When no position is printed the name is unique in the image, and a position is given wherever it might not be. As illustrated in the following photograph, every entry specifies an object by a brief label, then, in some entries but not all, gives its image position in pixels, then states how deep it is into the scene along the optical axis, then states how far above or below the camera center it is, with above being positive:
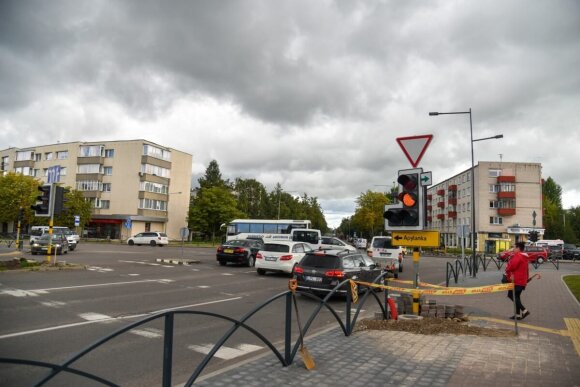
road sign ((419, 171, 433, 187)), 7.58 +1.11
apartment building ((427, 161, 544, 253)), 64.06 +6.64
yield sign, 7.89 +1.76
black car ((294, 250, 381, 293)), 11.99 -0.97
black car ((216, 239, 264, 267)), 22.80 -1.06
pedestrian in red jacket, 9.20 -0.66
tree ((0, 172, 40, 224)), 58.41 +3.67
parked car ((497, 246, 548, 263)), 38.44 -0.80
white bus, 40.72 +0.68
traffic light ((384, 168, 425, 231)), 7.75 +0.64
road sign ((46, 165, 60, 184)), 18.23 +2.28
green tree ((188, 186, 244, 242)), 65.06 +3.04
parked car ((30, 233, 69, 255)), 26.61 -1.15
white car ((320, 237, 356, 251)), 27.16 -0.38
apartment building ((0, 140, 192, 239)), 64.00 +7.42
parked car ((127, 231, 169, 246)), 47.88 -1.01
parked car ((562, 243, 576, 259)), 50.29 -0.90
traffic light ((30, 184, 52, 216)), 17.36 +0.99
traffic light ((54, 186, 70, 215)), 17.76 +1.12
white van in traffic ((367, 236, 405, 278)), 21.97 -0.72
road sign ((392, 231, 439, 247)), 7.82 +0.03
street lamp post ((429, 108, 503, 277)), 22.41 +5.94
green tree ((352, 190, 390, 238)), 65.69 +4.48
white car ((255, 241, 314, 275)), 18.45 -0.95
